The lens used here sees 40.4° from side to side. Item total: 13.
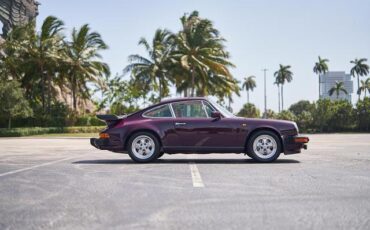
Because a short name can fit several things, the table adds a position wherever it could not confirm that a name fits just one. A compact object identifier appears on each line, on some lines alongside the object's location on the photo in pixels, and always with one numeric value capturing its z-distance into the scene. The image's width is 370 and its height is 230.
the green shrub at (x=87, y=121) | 47.59
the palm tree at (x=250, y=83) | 126.12
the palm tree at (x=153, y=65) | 44.91
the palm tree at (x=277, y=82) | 101.69
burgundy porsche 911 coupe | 10.49
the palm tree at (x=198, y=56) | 41.78
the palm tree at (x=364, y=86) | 96.31
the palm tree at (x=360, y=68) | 94.50
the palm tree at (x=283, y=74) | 100.68
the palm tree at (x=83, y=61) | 45.12
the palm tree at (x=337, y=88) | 100.69
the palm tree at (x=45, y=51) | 44.06
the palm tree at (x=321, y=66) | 93.06
